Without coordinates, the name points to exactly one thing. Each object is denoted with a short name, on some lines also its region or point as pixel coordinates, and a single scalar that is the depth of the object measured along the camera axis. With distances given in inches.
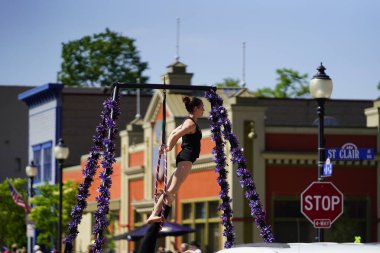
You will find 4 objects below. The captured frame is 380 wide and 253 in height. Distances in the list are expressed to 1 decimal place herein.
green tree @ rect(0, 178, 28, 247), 2309.3
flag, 1934.1
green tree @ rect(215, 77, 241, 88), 3754.9
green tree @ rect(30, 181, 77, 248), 1975.5
